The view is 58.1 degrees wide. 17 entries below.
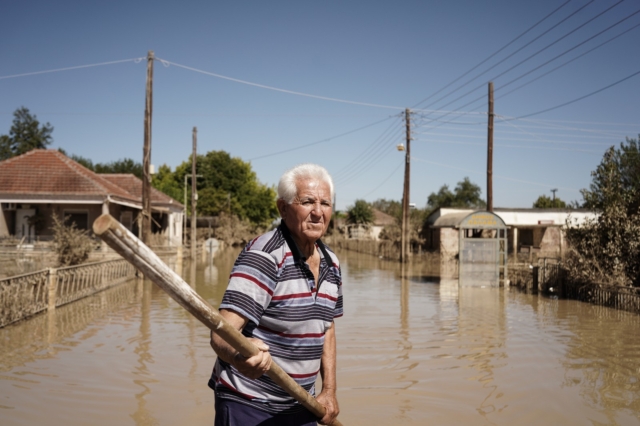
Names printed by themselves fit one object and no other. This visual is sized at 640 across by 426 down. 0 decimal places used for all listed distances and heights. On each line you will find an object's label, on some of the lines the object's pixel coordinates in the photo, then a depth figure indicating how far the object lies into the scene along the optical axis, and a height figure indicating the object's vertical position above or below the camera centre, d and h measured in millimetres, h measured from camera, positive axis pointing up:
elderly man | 2434 -318
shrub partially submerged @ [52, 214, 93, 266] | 16547 -379
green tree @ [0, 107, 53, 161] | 65062 +11118
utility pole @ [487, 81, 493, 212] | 21859 +3173
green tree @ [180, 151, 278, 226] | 63462 +5821
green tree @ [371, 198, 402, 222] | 111062 +6506
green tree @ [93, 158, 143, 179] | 69375 +8021
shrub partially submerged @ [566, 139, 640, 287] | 14672 +123
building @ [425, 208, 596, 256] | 31391 +619
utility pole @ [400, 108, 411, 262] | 31266 +2538
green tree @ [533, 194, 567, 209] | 75831 +5007
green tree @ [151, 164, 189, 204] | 52875 +5714
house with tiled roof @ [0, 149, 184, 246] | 24938 +1704
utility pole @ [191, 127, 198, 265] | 33594 +2486
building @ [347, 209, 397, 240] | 63938 +789
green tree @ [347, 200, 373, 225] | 66438 +2801
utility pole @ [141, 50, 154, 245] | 19734 +2627
